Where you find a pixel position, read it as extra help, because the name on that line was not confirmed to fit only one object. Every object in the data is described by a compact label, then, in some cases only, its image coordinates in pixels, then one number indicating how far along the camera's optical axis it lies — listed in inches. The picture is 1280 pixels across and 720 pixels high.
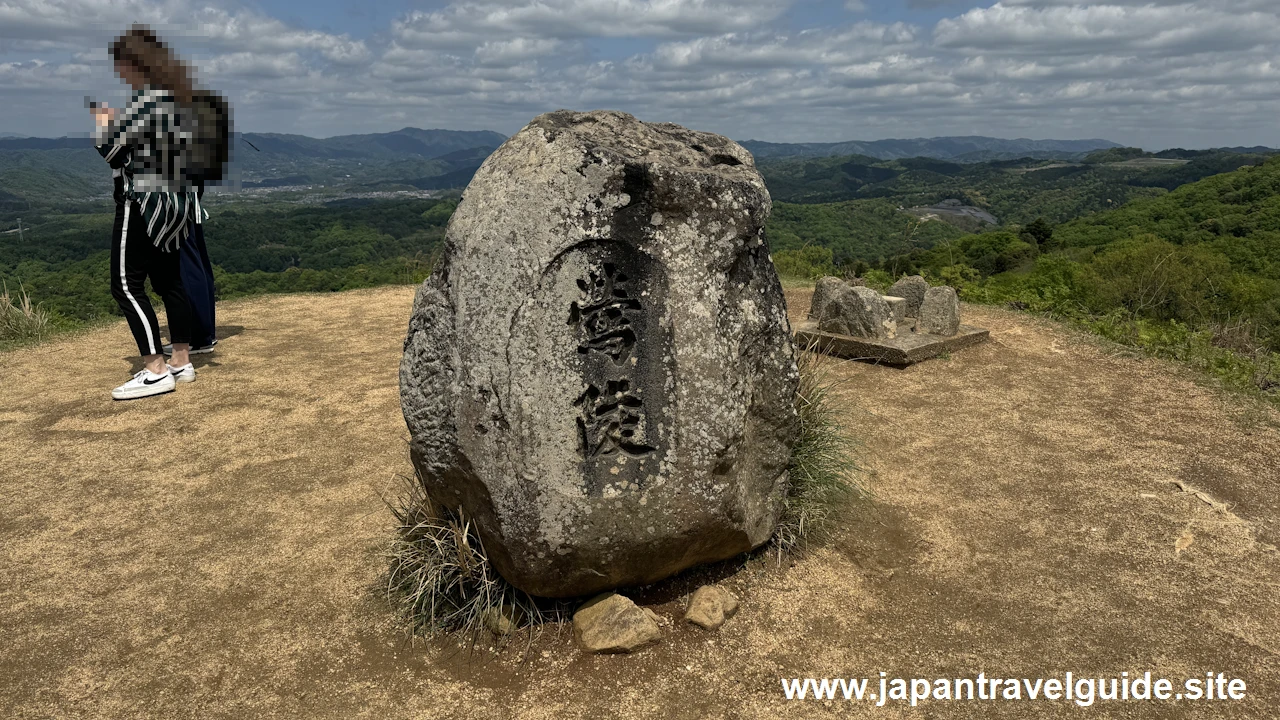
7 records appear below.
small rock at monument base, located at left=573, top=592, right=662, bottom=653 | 130.3
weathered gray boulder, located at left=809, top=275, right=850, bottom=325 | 329.3
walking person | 230.4
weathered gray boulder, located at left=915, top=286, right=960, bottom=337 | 327.6
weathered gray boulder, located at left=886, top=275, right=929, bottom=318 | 356.8
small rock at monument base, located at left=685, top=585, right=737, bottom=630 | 138.2
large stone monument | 125.9
